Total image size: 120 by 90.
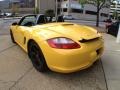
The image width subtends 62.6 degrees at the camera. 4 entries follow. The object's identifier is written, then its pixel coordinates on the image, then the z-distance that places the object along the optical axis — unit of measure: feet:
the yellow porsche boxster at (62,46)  5.48
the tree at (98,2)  36.06
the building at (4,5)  151.56
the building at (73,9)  105.64
